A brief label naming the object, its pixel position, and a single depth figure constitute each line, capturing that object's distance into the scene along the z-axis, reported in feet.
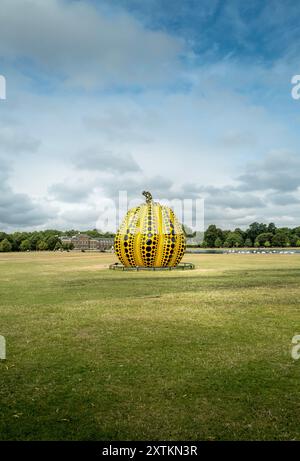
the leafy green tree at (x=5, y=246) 466.29
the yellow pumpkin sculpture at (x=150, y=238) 107.55
